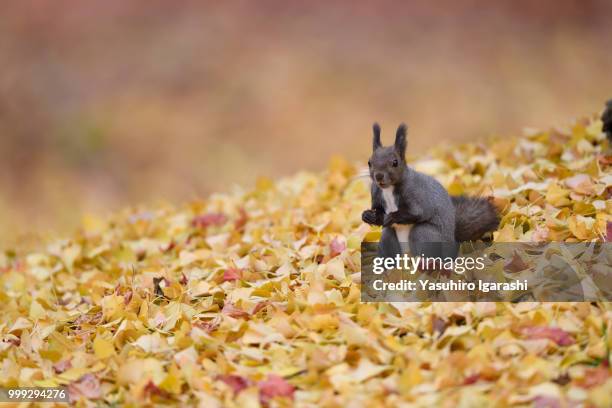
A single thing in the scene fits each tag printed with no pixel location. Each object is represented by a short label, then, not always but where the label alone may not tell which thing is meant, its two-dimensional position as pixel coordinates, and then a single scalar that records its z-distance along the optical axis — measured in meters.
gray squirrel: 4.94
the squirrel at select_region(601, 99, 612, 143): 6.66
